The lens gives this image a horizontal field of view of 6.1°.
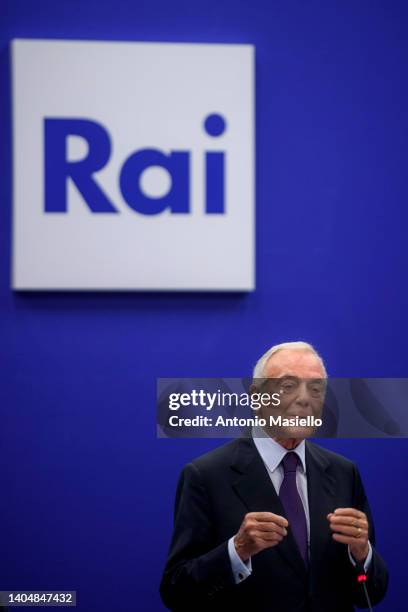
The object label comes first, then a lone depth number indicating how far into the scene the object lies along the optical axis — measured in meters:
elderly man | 10.40
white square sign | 11.36
